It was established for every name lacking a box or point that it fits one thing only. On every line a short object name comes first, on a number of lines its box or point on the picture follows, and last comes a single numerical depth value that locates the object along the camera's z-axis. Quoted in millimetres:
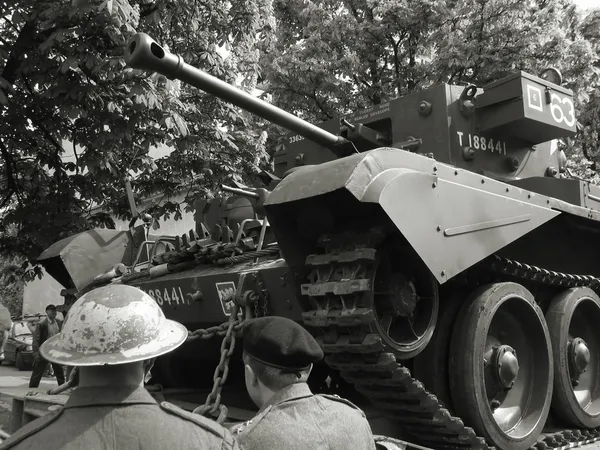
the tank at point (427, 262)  4496
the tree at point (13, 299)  27819
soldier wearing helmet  1736
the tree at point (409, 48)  15047
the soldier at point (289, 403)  2355
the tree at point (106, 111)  8508
